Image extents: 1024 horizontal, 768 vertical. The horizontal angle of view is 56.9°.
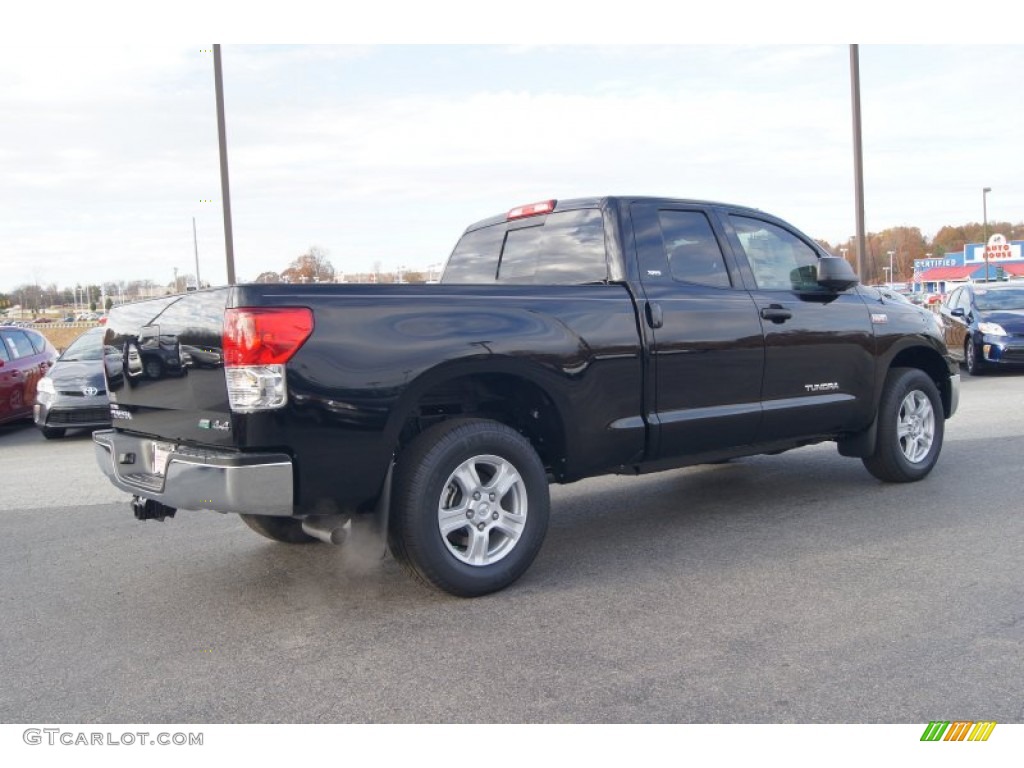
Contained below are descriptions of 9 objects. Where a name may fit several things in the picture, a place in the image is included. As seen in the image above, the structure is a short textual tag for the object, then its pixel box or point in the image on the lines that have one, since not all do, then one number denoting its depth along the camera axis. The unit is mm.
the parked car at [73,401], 11375
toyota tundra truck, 4004
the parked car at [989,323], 15000
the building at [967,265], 86312
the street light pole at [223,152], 15438
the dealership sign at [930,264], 94688
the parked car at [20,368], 12664
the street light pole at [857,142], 18500
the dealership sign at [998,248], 82938
